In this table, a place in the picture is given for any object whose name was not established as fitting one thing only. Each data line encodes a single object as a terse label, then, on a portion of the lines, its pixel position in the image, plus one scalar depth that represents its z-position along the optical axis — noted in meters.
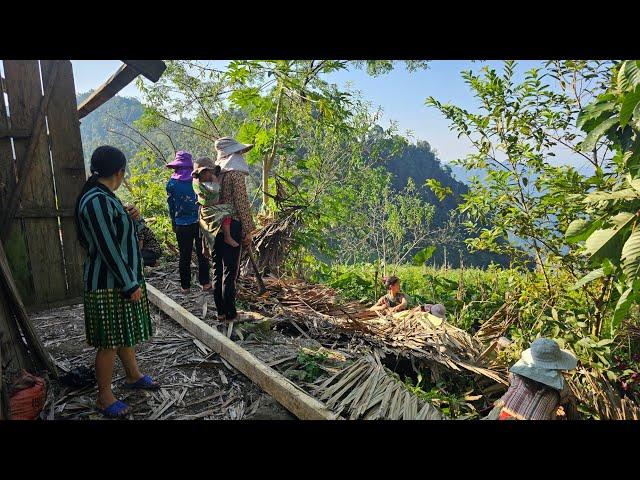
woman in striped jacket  2.65
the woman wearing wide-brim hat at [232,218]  4.49
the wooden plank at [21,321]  2.93
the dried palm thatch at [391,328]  4.86
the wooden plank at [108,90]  3.79
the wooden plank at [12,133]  4.16
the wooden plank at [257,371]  2.86
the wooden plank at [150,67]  2.27
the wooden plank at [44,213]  4.27
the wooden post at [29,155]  4.13
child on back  4.46
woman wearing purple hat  5.33
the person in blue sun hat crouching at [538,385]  2.89
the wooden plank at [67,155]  4.49
